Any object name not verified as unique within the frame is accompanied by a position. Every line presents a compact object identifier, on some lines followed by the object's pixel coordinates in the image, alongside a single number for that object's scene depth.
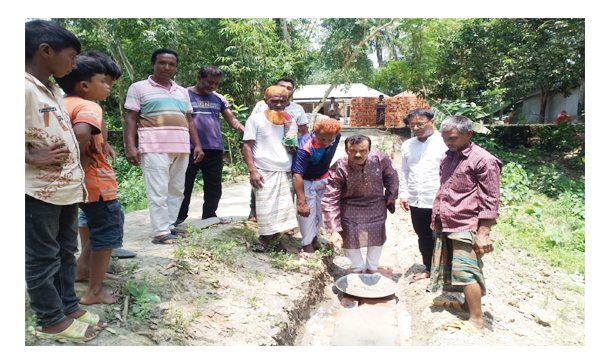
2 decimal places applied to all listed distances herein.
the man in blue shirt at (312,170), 3.60
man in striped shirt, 3.50
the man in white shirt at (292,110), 4.09
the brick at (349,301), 3.66
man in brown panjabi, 3.63
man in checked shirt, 2.74
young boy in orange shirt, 2.42
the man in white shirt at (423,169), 3.62
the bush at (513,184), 7.46
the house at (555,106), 15.14
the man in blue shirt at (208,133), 4.18
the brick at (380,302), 3.64
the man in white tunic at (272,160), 3.77
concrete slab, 3.08
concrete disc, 3.66
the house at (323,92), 22.31
